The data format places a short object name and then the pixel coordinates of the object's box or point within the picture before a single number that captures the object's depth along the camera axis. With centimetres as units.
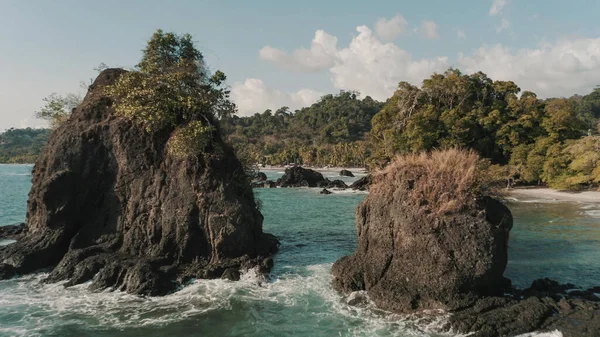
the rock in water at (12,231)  2314
